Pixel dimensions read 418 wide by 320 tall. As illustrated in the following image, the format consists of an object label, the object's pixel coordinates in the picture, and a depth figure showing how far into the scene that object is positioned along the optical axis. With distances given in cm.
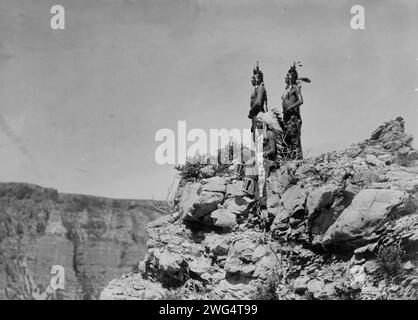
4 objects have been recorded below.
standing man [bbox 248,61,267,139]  1620
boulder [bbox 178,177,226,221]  1389
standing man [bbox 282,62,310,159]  1548
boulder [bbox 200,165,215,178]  1520
